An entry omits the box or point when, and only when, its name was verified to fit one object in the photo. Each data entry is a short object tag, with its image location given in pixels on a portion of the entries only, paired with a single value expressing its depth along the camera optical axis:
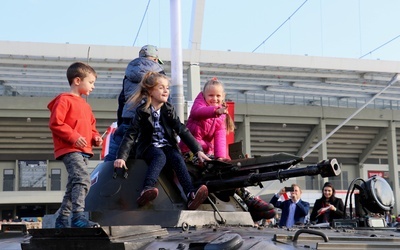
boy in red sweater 5.91
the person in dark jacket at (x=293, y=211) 9.88
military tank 4.49
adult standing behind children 7.21
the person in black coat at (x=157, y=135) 6.49
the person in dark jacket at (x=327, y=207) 8.88
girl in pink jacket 7.54
